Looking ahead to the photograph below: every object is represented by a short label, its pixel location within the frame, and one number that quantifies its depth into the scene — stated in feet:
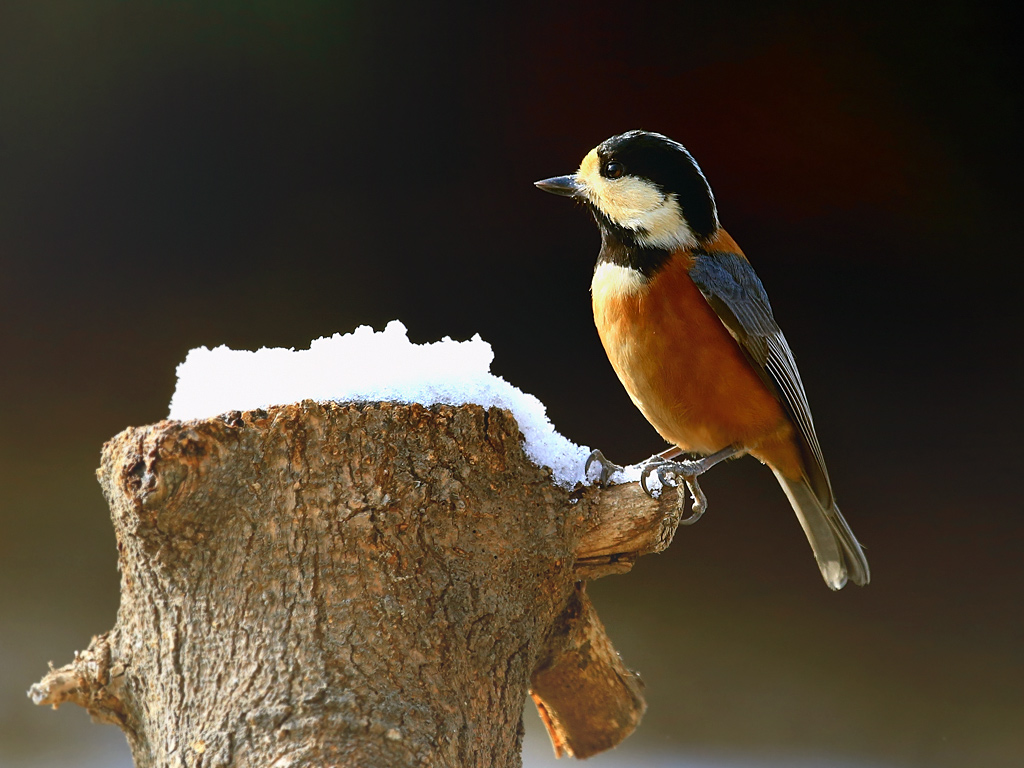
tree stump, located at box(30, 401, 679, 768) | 13.57
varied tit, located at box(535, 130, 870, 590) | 13.73
